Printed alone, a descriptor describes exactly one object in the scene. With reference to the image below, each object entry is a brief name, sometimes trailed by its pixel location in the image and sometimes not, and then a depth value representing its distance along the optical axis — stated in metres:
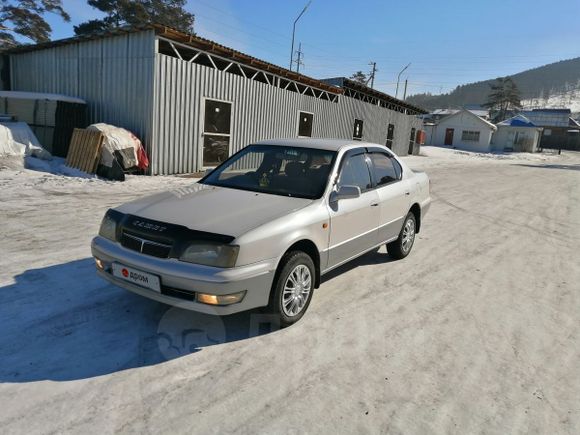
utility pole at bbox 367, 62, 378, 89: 62.78
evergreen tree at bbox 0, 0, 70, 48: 28.02
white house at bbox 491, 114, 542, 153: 53.16
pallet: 10.48
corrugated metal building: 11.57
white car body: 3.14
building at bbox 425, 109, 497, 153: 49.94
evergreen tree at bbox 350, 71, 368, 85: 80.56
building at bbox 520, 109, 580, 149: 67.38
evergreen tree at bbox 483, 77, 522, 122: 84.00
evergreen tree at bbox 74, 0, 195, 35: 33.80
